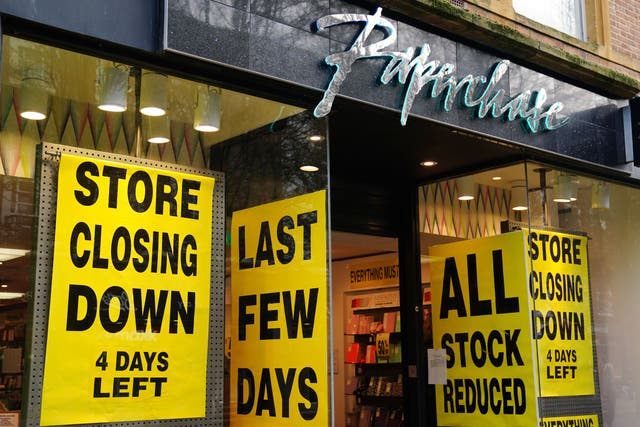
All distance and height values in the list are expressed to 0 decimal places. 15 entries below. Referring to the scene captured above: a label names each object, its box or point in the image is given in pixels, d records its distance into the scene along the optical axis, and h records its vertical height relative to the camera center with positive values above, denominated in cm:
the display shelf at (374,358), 1104 +5
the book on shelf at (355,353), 1183 +12
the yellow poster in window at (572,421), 812 -62
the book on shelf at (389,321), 1109 +53
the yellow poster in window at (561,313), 830 +47
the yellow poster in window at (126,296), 522 +44
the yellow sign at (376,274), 1092 +116
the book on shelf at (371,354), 1143 +9
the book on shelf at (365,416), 1127 -74
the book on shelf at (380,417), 1077 -72
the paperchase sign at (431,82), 627 +235
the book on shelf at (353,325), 1202 +53
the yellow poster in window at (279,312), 608 +37
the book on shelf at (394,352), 1090 +12
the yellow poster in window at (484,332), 824 +29
